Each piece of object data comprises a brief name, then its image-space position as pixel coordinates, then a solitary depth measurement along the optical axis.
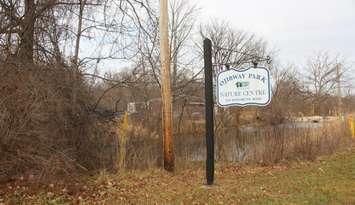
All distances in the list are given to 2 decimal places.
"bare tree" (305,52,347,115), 47.39
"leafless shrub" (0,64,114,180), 8.63
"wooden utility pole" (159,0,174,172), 11.24
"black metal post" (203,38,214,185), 9.62
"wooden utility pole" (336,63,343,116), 39.36
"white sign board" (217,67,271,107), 10.37
